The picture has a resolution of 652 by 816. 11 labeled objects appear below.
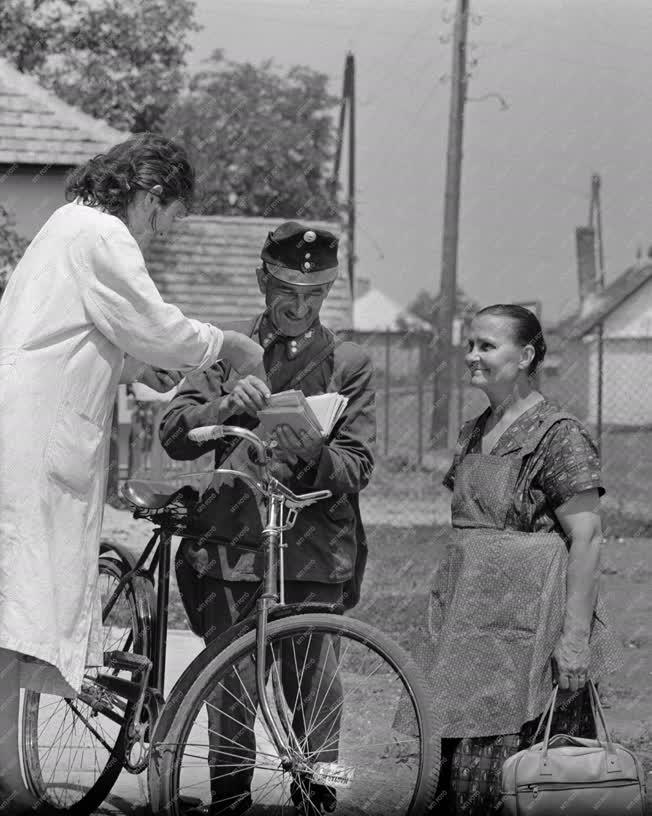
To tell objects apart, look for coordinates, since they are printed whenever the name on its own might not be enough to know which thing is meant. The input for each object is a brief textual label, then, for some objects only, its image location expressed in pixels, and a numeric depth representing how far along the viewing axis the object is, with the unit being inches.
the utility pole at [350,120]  1212.0
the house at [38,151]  658.2
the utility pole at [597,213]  2380.7
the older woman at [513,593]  144.3
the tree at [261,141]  1412.4
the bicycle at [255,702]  140.3
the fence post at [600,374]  636.7
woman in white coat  137.9
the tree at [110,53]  951.6
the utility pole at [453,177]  1002.1
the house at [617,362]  1649.9
